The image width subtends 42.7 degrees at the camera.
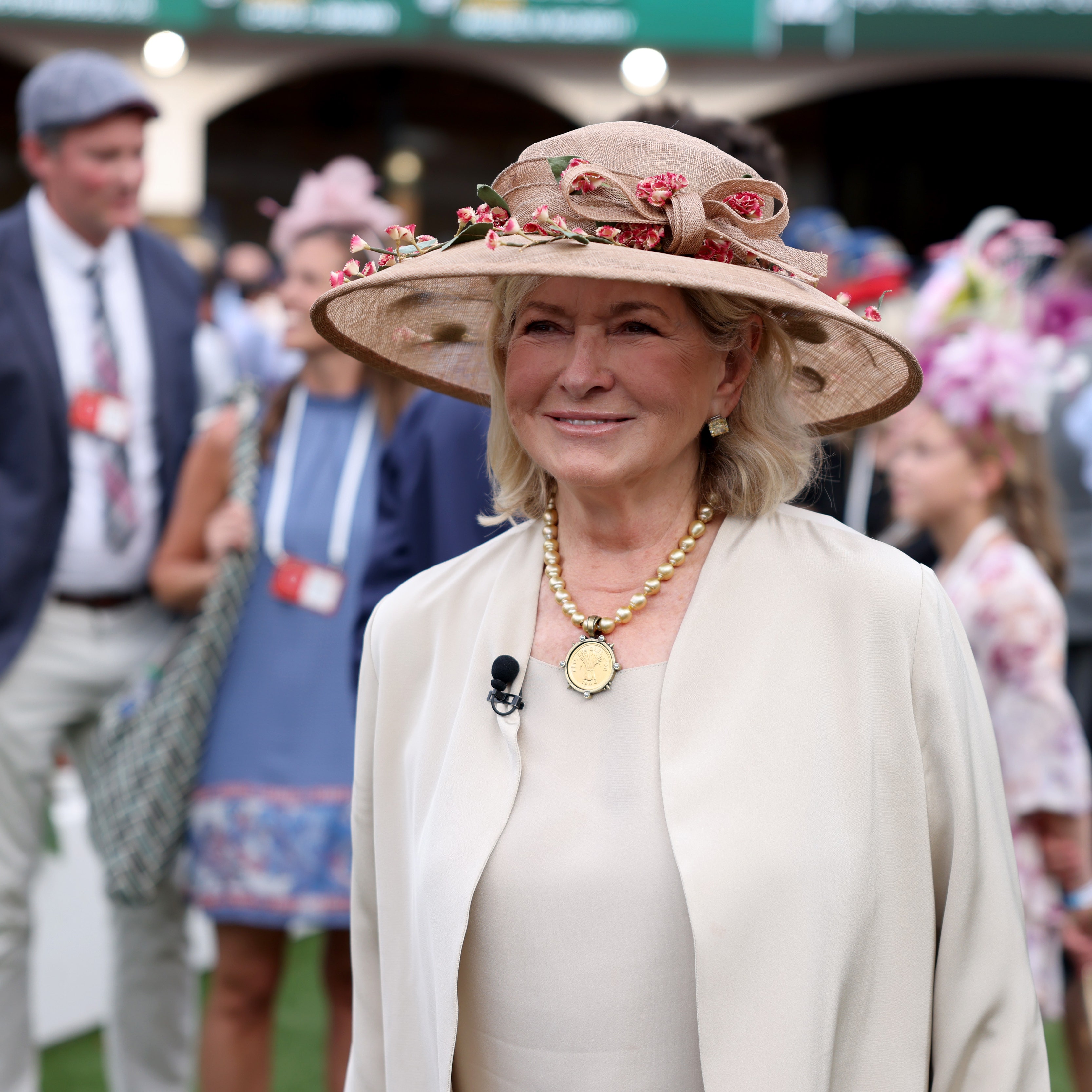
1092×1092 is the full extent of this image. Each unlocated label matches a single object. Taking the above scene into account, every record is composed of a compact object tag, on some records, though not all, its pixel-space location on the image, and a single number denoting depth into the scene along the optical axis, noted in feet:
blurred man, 11.07
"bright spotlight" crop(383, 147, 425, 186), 44.68
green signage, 37.24
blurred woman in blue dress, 10.43
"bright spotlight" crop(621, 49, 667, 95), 39.68
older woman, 5.24
